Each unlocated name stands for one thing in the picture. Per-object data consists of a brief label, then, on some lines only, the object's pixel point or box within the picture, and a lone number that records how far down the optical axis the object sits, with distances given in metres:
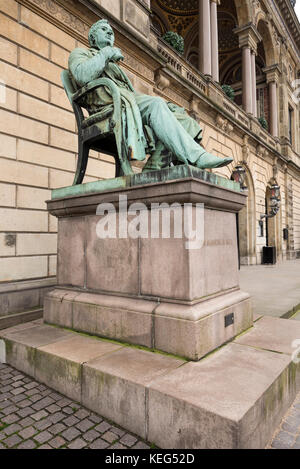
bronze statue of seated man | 2.90
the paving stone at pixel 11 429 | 1.87
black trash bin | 15.11
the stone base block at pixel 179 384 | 1.54
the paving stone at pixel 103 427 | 1.87
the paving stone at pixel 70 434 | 1.80
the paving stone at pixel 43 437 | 1.79
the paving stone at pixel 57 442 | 1.73
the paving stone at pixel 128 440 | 1.75
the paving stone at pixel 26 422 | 1.95
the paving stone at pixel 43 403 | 2.17
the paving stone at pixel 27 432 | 1.83
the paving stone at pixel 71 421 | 1.95
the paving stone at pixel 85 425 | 1.90
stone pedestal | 2.36
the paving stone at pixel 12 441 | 1.75
